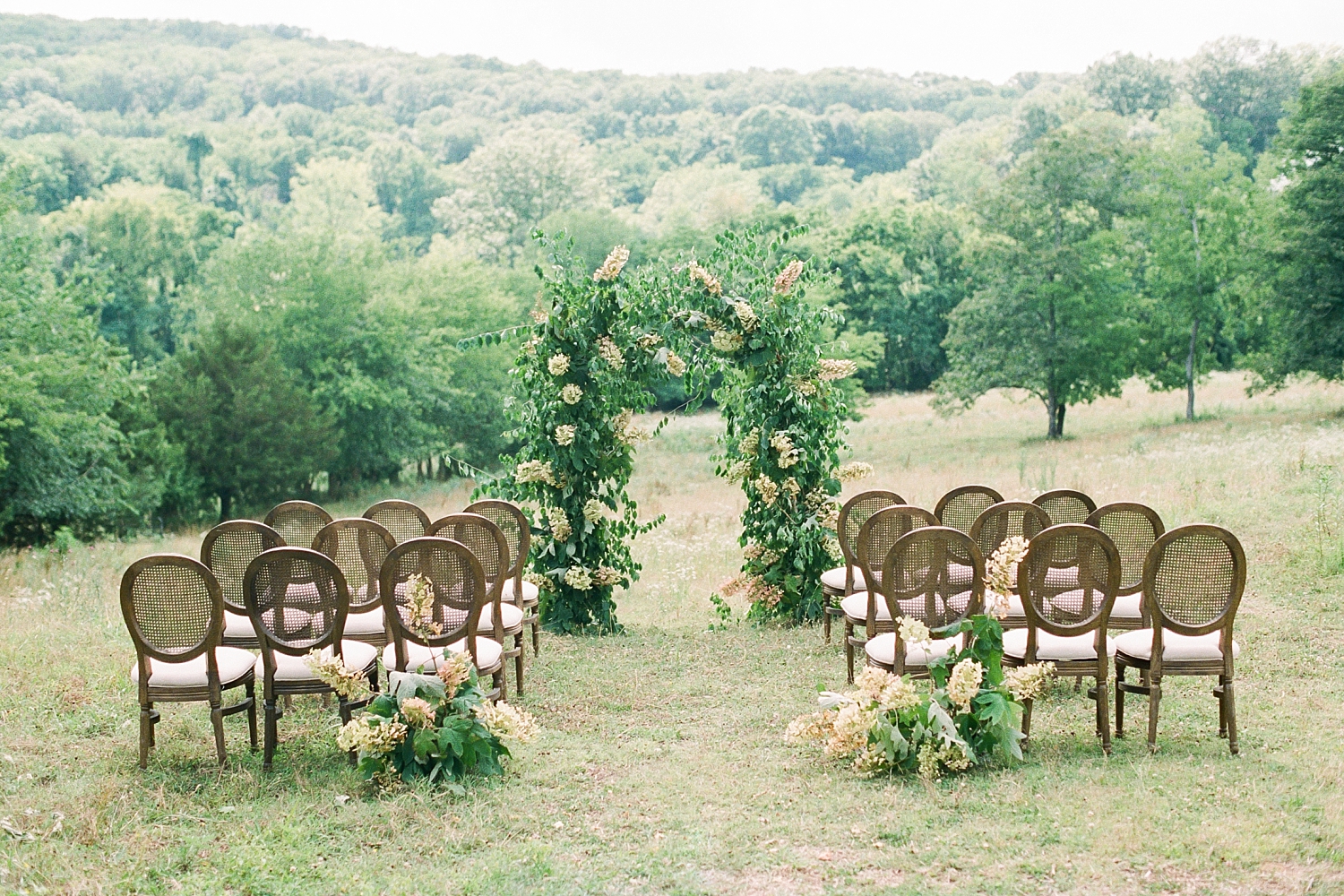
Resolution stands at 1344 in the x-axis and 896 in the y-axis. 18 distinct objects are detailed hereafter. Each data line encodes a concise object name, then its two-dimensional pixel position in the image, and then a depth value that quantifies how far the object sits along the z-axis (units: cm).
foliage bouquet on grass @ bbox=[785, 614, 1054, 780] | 521
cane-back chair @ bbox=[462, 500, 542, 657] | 784
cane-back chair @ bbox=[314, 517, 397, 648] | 711
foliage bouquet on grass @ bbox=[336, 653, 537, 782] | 518
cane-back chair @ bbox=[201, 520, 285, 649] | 677
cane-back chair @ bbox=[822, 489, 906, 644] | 769
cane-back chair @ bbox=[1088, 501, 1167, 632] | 652
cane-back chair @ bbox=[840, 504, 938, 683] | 662
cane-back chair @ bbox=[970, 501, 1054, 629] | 680
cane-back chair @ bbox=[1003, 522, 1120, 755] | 546
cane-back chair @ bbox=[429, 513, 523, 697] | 675
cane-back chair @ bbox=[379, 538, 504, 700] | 576
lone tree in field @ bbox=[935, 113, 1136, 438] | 2777
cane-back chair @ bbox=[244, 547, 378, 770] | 551
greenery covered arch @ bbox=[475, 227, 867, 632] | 903
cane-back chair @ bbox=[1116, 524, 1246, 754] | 539
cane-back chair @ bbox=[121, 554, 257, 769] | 542
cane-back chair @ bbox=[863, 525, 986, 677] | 583
